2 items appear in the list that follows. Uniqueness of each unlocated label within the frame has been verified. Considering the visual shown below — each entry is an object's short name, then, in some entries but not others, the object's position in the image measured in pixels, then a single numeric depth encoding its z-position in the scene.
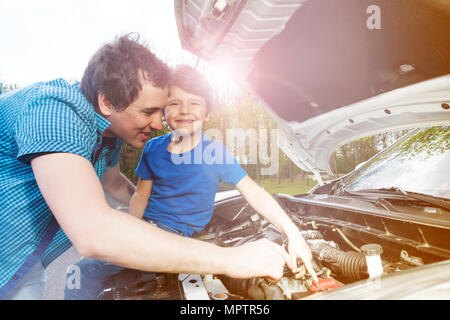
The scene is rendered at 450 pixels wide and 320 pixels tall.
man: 0.58
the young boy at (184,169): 1.36
